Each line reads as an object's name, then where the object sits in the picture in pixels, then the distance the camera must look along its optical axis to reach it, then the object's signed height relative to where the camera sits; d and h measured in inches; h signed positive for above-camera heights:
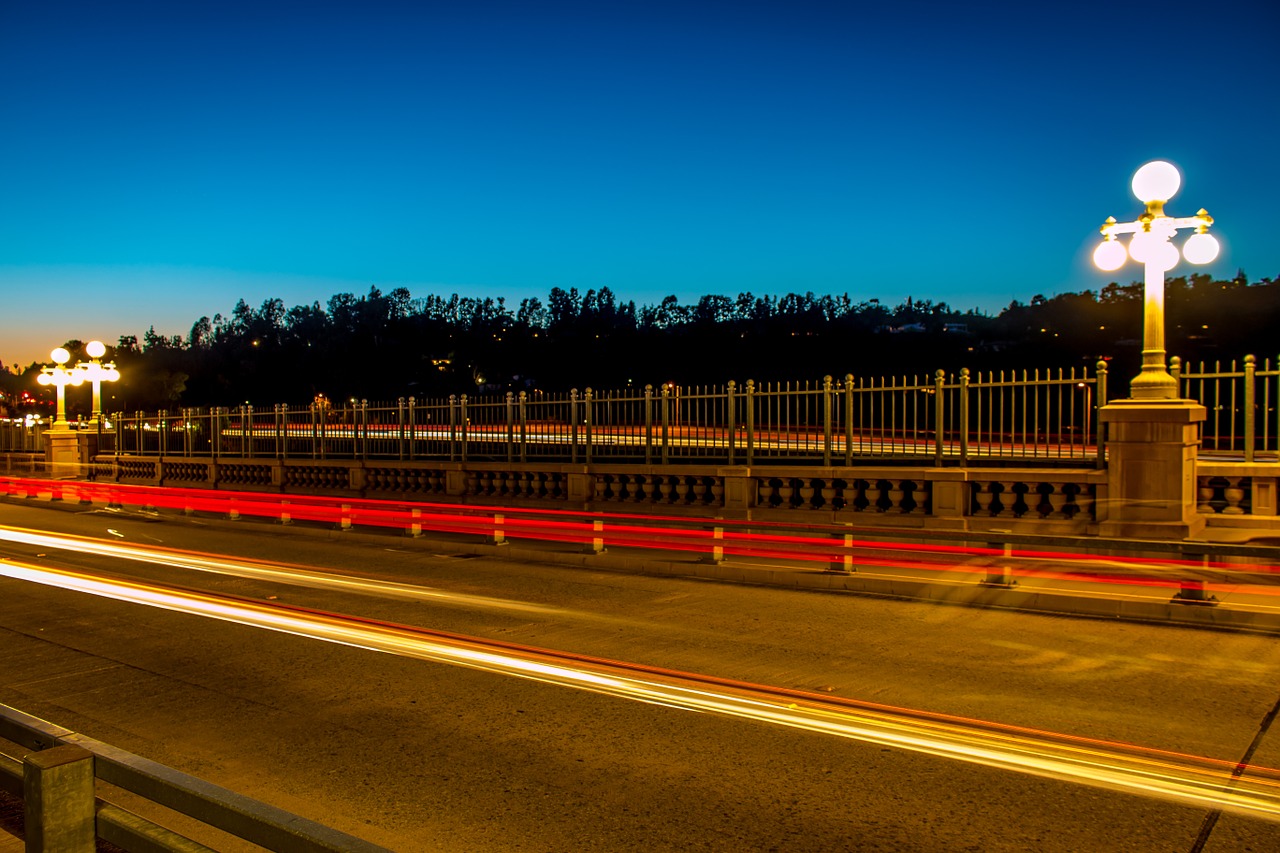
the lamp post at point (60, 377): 1408.7 +43.0
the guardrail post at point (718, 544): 546.3 -84.6
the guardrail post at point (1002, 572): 453.7 -85.3
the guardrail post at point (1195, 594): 397.2 -84.5
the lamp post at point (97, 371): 1397.6 +50.7
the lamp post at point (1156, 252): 520.1 +80.7
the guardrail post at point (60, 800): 110.5 -47.1
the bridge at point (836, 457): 519.5 -41.8
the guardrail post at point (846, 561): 492.7 -86.7
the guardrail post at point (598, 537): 598.5 -87.6
